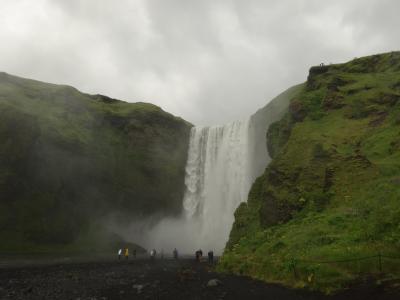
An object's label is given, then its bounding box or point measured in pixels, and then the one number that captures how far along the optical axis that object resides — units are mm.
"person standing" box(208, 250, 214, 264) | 42219
